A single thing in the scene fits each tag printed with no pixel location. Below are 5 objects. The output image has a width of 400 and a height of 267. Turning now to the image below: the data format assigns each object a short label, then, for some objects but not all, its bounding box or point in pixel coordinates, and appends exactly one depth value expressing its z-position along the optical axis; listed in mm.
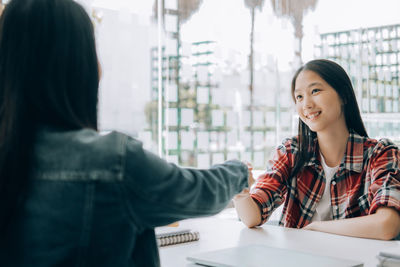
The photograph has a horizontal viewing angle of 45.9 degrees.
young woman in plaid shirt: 1762
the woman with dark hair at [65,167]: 661
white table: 1200
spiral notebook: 1314
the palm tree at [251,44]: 5094
